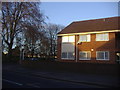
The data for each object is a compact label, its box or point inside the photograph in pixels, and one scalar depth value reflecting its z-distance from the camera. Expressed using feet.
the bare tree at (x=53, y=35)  120.47
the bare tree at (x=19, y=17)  62.51
